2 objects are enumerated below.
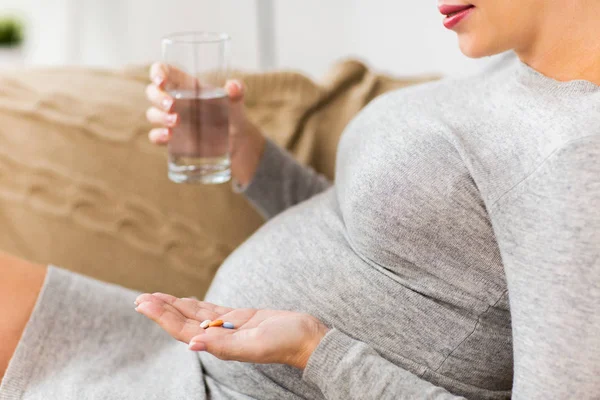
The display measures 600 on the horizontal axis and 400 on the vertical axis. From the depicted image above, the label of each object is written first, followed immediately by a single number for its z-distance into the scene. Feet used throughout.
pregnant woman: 2.43
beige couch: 4.42
